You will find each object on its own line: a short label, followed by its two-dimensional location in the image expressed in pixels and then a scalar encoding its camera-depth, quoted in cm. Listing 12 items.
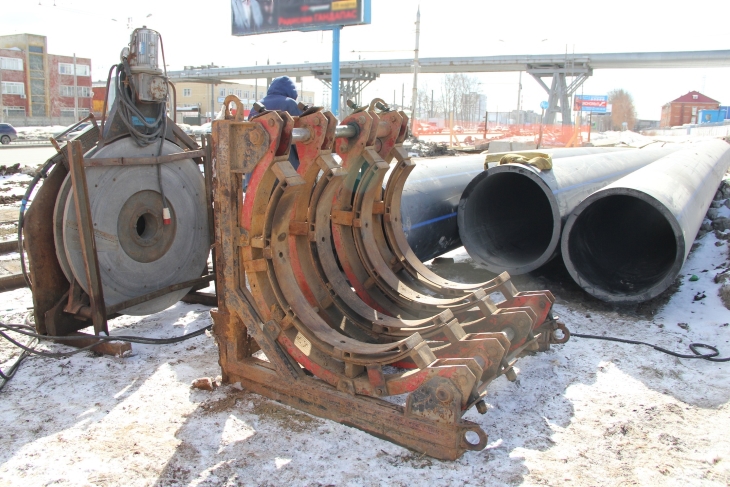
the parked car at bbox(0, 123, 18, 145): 2459
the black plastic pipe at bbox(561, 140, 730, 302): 460
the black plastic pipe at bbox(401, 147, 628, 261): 533
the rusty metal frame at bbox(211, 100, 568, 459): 278
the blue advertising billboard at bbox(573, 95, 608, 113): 6278
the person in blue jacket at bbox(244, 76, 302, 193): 489
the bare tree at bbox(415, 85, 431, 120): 7044
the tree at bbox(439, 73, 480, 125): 6362
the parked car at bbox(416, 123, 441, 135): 2983
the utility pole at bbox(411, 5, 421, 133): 2339
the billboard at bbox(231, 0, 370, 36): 1862
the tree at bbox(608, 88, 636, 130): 7500
